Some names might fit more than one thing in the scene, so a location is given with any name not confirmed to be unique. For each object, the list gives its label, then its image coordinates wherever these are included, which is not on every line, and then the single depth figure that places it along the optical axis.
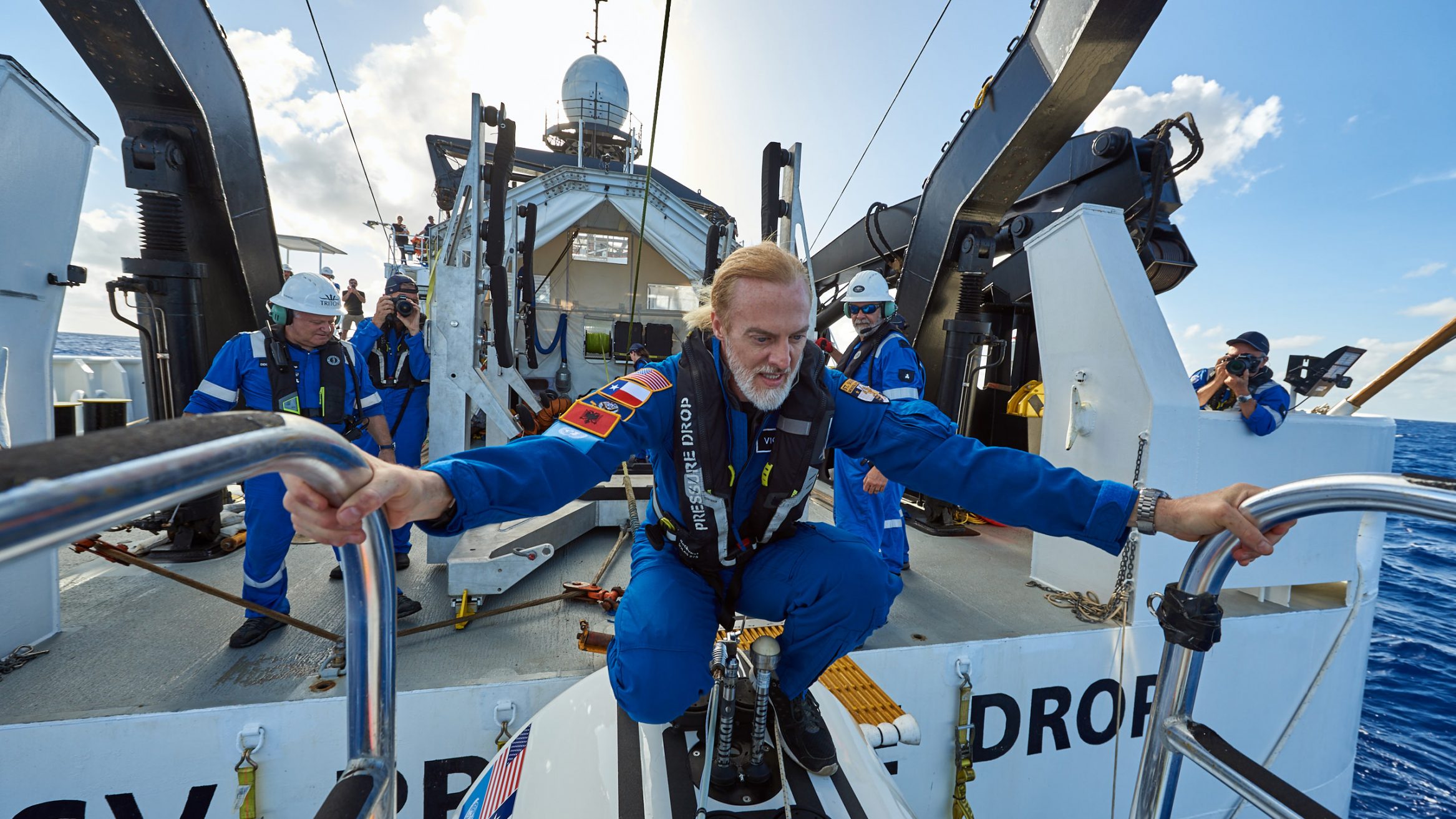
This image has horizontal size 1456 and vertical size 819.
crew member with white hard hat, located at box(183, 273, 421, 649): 2.52
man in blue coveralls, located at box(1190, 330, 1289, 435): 2.87
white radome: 10.54
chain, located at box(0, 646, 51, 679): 2.12
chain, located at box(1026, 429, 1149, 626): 2.78
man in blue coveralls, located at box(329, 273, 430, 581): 3.75
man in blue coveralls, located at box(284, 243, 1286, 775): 1.35
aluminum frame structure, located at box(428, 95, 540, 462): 3.18
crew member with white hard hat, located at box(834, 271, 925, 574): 3.31
